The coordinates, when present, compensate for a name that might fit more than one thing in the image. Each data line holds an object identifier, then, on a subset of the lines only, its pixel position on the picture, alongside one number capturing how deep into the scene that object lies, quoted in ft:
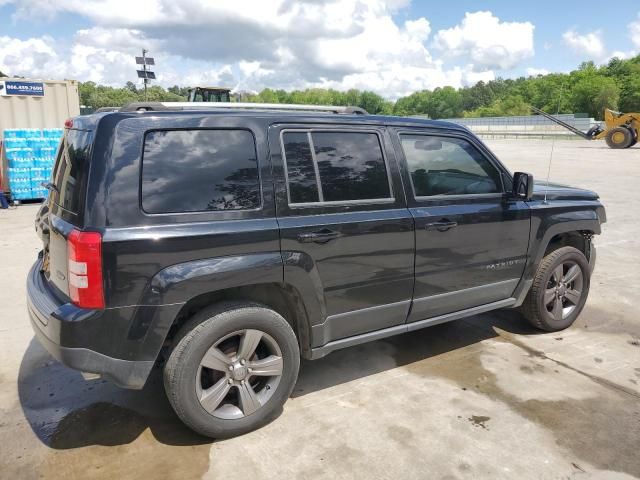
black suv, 8.52
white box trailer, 37.01
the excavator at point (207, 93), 68.69
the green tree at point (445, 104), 468.38
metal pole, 81.86
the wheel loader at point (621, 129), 90.33
